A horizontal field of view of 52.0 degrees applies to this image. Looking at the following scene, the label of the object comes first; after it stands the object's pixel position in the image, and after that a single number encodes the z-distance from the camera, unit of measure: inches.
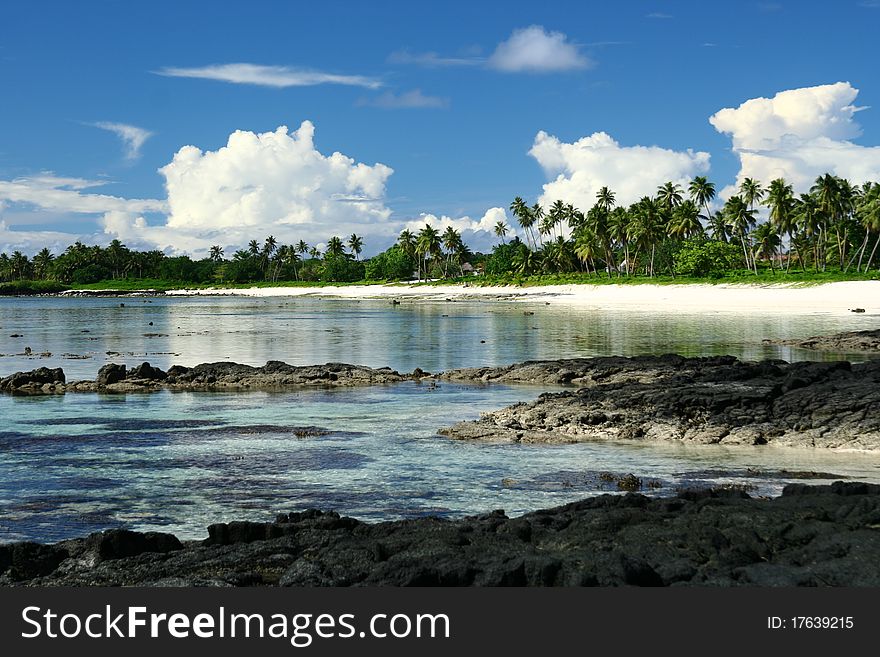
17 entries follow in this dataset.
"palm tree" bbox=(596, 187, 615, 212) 6973.4
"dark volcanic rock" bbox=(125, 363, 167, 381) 1284.4
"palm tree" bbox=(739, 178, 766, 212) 5589.6
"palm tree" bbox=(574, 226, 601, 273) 6058.1
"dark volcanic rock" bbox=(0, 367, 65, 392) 1239.5
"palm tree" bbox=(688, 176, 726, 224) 6314.0
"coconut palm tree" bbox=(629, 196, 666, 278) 5383.9
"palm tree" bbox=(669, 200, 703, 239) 5785.9
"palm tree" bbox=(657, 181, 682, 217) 6304.1
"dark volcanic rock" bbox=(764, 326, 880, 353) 1598.2
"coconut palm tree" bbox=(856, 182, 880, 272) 4411.9
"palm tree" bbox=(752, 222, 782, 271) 5359.3
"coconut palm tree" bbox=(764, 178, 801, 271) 5167.3
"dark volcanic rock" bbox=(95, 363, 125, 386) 1256.8
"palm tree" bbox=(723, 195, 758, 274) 5467.5
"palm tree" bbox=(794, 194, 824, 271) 4970.5
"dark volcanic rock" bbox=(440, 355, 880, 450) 778.8
